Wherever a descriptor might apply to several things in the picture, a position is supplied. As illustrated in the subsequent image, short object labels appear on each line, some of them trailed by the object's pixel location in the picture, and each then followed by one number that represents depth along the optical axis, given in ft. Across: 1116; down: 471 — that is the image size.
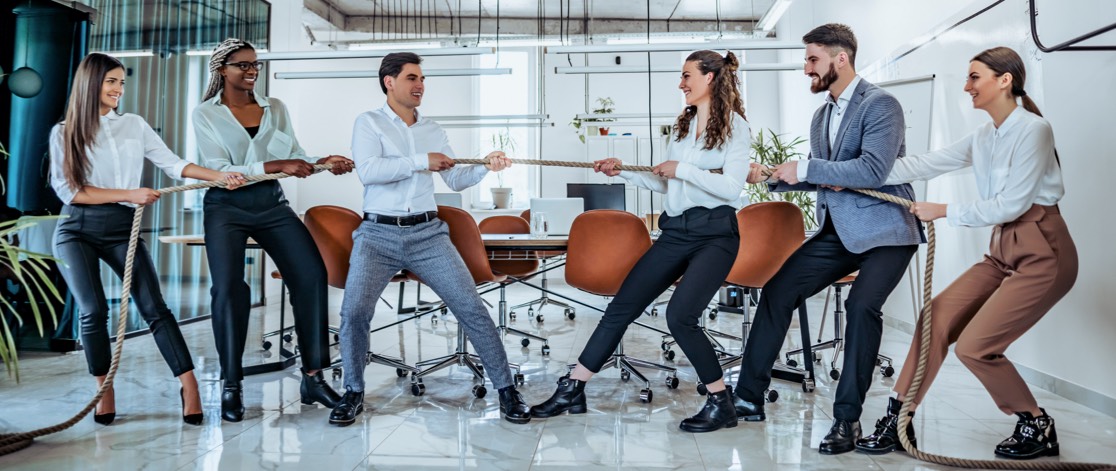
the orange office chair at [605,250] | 12.16
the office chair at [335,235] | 12.34
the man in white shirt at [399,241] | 10.09
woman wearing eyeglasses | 10.23
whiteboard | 17.12
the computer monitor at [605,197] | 24.16
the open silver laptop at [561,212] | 17.94
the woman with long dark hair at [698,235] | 9.64
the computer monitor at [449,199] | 25.91
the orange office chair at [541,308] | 20.64
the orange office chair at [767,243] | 12.39
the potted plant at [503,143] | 35.37
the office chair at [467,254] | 12.42
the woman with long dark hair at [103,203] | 9.87
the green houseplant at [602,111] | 33.68
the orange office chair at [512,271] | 14.52
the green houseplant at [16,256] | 5.72
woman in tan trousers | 8.36
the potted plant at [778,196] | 21.84
